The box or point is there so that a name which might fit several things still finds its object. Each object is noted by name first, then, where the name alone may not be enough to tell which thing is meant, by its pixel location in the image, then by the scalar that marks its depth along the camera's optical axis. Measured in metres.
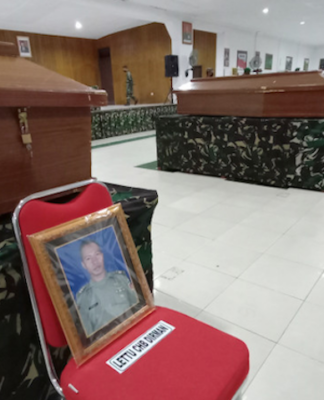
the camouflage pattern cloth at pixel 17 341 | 0.85
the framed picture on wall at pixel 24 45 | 11.23
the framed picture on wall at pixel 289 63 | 16.59
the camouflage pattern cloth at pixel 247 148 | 3.25
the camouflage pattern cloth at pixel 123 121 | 7.59
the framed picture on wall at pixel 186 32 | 9.79
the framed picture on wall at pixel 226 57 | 12.48
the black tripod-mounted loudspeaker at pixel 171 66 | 9.45
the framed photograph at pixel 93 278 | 0.83
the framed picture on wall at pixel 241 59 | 13.08
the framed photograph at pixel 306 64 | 18.45
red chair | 0.74
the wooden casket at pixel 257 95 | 3.18
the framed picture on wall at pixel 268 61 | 14.93
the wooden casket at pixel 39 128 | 0.88
